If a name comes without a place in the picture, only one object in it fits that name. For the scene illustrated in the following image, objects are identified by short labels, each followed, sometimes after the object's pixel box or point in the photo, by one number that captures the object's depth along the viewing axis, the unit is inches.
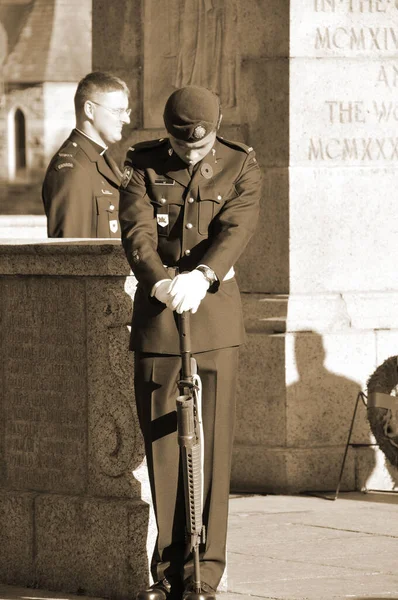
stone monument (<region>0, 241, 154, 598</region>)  482.6
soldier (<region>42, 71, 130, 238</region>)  569.7
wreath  642.9
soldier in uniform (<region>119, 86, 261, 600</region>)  450.3
